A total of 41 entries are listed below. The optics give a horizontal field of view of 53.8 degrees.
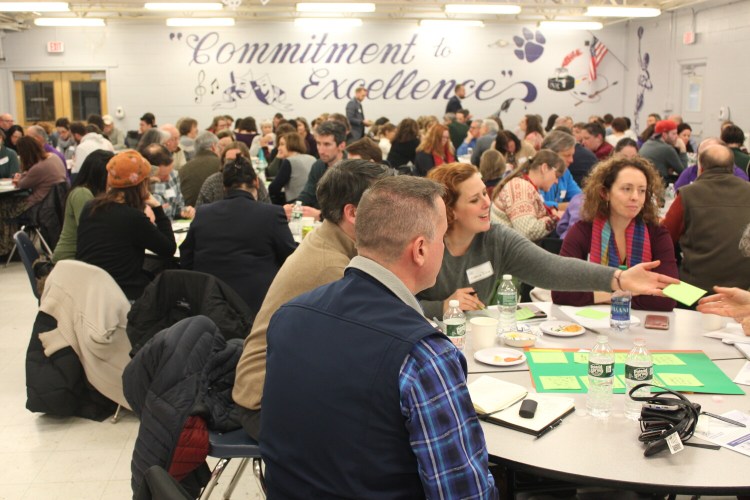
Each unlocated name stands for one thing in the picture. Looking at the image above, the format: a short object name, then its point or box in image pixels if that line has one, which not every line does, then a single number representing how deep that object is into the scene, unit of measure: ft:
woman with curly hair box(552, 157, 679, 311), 11.32
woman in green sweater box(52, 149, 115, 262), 15.16
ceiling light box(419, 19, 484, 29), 45.42
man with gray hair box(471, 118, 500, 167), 29.78
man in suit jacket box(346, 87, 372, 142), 42.60
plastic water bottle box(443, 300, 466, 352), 8.63
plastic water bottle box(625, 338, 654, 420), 7.39
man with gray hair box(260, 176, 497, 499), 4.94
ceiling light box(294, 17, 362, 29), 46.83
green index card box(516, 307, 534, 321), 10.08
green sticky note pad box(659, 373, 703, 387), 7.71
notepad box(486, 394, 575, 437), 6.67
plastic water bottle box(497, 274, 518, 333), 9.57
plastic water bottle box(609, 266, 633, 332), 9.50
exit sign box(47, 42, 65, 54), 48.88
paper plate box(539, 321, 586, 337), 9.33
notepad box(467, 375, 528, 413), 7.02
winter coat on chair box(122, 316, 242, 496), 7.76
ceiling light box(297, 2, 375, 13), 36.25
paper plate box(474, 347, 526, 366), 8.36
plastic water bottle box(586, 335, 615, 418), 7.01
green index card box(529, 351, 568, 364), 8.46
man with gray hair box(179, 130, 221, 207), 21.18
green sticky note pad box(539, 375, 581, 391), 7.67
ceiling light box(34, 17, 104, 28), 42.80
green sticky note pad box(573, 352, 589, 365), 8.39
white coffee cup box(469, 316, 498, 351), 8.95
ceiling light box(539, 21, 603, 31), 43.05
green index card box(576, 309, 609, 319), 10.12
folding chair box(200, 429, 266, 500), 8.09
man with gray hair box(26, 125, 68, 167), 29.70
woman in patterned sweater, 15.94
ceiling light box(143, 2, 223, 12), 35.24
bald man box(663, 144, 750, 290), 13.75
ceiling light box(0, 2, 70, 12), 34.06
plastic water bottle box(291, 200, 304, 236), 16.69
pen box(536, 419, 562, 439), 6.62
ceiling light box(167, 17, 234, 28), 43.42
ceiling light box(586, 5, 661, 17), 37.88
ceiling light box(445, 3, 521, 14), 36.52
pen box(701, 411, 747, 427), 6.81
